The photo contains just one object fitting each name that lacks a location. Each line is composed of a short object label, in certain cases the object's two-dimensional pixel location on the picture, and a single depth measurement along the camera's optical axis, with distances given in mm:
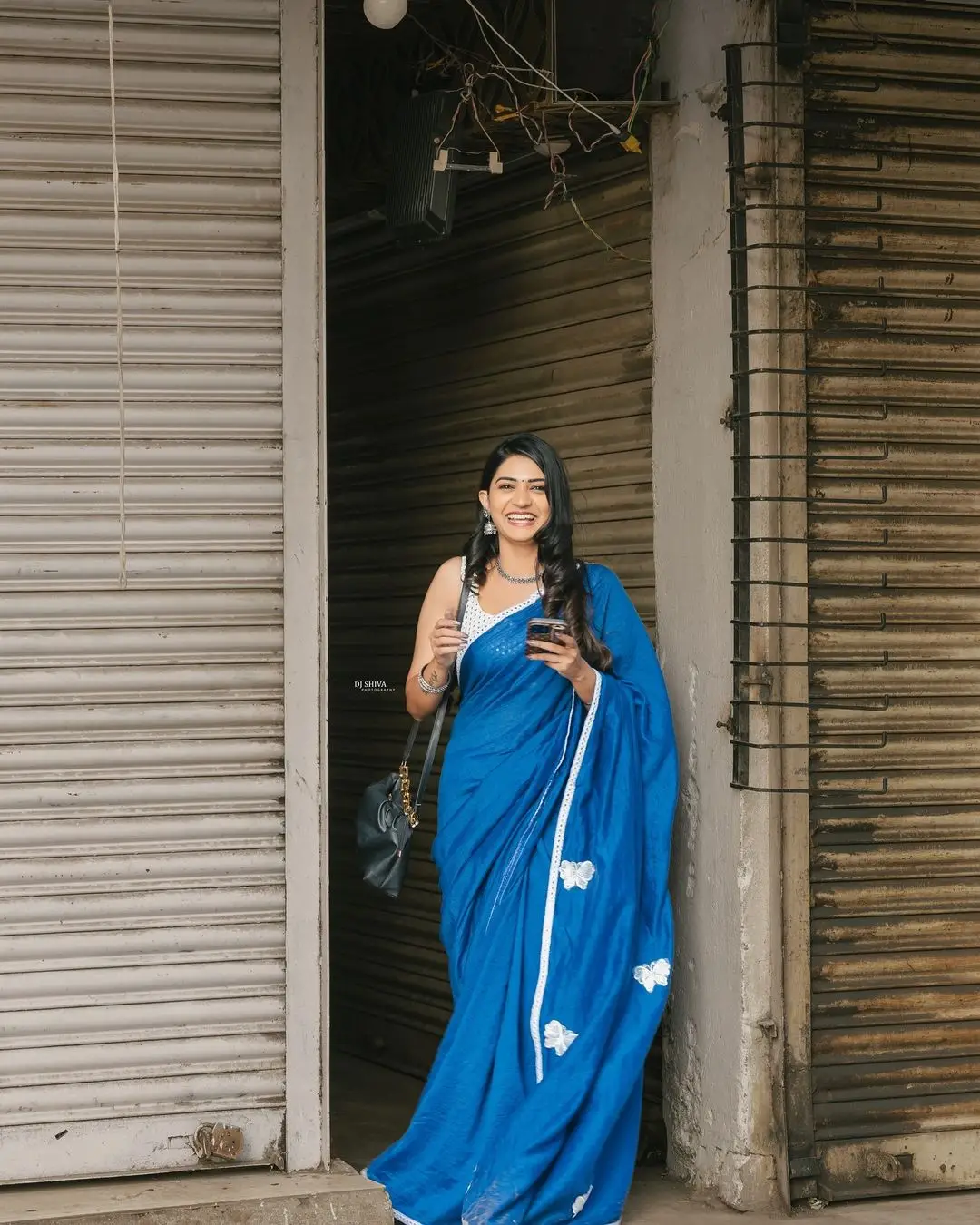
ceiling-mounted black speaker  5566
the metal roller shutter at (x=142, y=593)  4703
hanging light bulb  4832
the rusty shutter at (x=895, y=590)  5105
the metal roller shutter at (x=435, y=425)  5648
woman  4695
